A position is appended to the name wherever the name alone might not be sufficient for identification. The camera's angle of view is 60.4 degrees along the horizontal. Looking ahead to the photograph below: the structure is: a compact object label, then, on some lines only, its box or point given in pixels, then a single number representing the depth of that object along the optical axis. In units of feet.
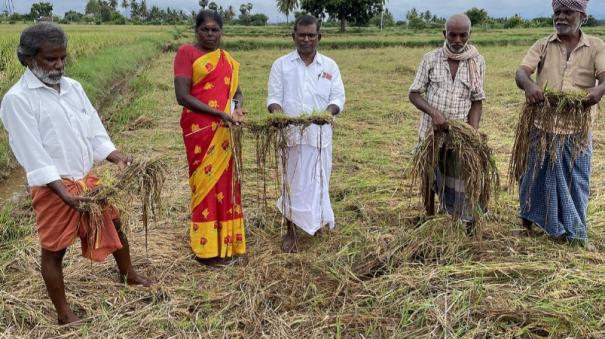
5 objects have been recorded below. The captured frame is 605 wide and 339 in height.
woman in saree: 10.86
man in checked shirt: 11.66
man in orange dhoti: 8.27
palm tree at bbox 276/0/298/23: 173.27
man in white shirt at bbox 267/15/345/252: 12.07
